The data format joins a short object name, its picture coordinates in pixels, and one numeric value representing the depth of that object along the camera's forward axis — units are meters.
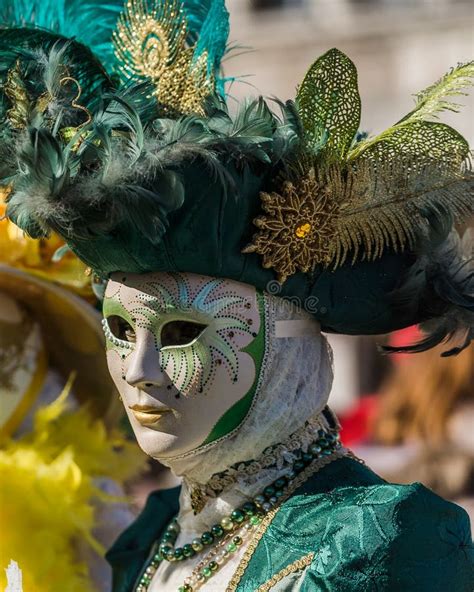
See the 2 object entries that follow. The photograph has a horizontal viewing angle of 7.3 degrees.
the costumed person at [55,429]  4.29
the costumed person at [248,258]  3.85
